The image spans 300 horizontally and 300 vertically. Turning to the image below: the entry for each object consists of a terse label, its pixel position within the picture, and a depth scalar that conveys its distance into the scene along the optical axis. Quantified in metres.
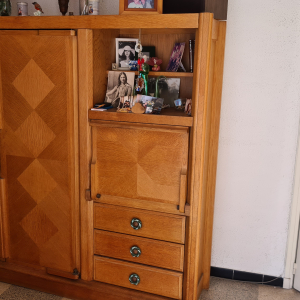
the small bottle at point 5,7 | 2.35
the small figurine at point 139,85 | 2.28
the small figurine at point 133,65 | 2.36
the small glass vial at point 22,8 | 2.38
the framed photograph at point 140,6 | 1.98
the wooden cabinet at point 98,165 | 2.09
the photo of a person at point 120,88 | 2.33
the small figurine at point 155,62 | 2.30
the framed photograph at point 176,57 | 2.28
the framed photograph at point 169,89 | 2.39
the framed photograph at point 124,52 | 2.38
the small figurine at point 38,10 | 2.29
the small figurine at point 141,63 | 2.22
